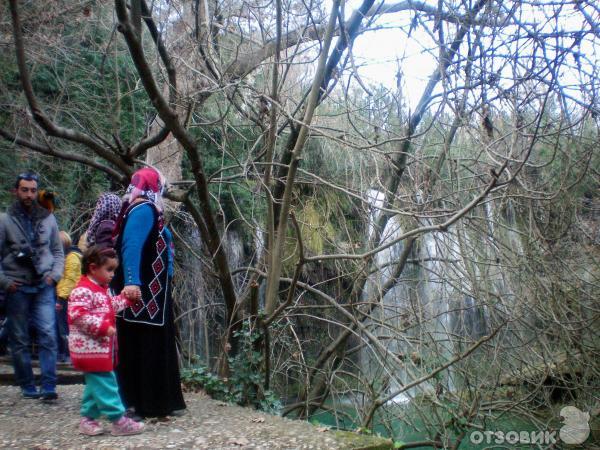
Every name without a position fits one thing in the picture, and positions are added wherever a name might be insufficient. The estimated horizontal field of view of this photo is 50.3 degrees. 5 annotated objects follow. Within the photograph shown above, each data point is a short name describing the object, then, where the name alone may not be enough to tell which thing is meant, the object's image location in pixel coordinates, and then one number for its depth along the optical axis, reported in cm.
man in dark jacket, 538
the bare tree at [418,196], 609
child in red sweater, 420
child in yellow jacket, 754
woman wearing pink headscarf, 470
